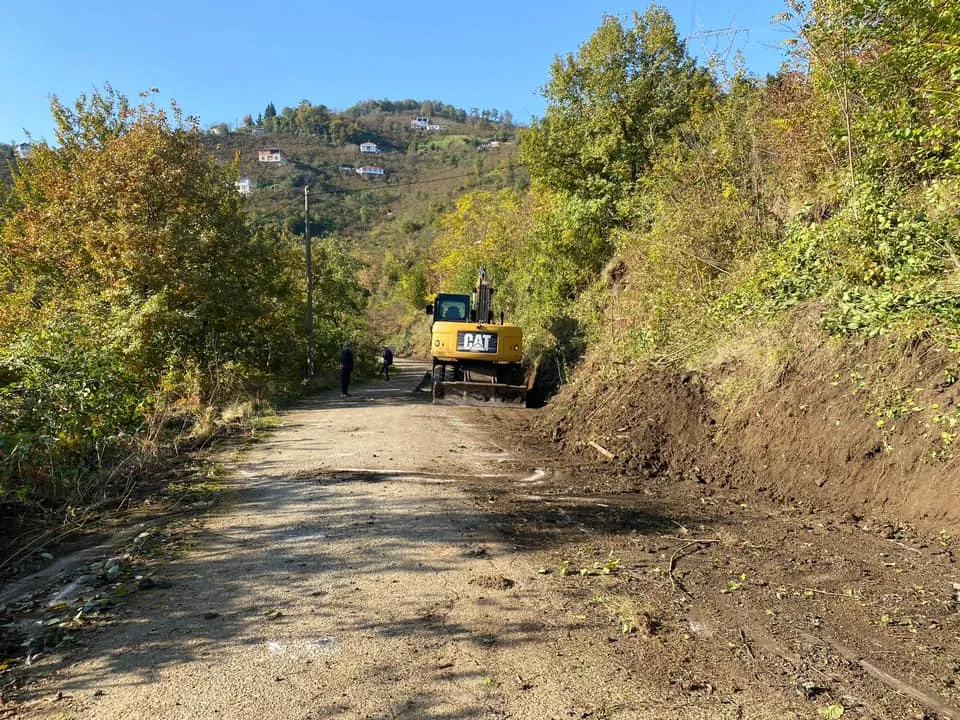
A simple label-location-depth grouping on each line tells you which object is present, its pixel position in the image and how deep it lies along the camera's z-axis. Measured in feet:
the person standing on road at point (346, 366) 67.87
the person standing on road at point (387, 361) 101.30
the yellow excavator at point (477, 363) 53.31
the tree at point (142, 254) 52.29
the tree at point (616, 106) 63.26
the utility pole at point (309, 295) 80.48
